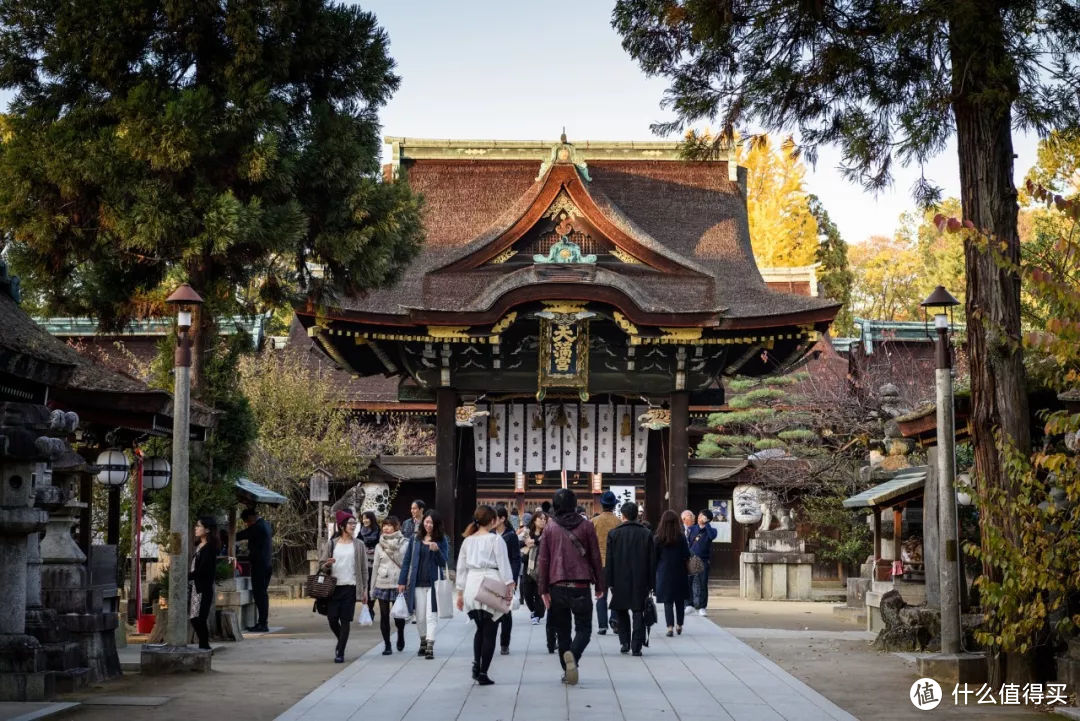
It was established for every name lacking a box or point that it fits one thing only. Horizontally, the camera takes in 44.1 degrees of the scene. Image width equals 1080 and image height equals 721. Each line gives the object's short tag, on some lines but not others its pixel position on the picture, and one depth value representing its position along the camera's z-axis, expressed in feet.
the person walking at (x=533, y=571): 60.80
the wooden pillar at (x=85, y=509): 49.39
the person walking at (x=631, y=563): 47.06
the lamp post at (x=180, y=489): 43.62
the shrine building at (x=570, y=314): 82.74
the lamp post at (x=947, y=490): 41.37
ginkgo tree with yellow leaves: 149.38
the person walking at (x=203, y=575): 48.37
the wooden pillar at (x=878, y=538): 62.85
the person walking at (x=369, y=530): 59.16
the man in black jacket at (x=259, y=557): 59.57
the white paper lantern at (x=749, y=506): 92.63
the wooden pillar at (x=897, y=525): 59.52
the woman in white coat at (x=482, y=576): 39.45
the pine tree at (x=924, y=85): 37.63
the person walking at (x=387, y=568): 49.70
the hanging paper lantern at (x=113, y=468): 51.08
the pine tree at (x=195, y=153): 49.21
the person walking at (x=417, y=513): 53.36
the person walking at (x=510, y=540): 53.83
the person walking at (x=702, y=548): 69.41
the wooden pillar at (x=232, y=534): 64.69
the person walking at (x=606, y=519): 54.24
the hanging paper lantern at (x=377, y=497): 95.14
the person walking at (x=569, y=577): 40.11
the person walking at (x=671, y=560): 54.44
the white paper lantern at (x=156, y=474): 54.19
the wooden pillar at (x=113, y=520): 53.07
